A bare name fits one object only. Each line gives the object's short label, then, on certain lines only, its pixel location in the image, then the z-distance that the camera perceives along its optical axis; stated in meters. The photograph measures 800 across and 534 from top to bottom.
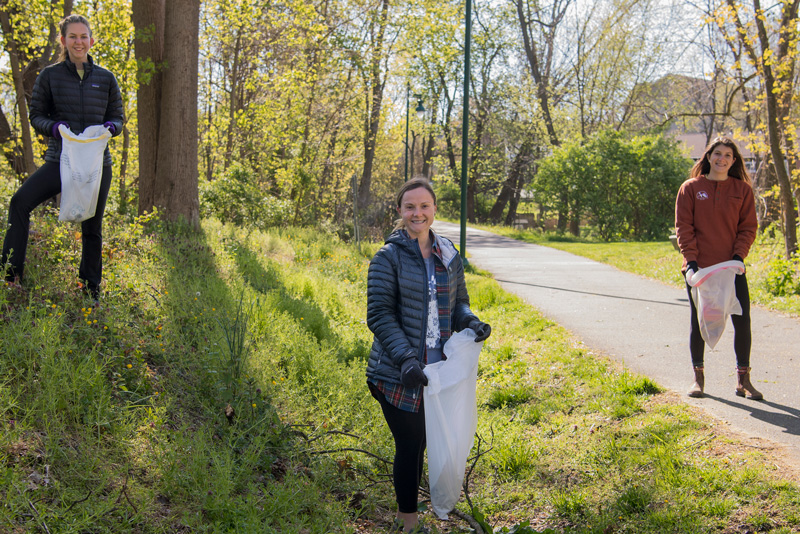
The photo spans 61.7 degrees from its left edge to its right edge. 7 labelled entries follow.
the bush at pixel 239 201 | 14.73
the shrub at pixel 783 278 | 9.22
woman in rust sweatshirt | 5.22
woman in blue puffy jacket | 3.18
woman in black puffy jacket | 5.02
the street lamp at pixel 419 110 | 29.22
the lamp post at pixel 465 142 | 13.84
